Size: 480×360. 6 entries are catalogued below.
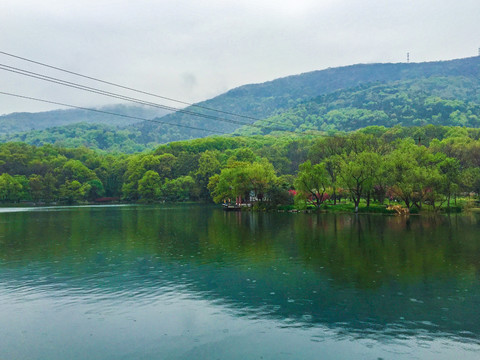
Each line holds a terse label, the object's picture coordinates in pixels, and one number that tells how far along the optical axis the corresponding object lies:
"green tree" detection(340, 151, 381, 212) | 86.00
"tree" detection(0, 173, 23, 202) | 156.75
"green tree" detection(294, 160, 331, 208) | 93.11
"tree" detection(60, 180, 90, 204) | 170.74
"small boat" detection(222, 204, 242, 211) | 111.25
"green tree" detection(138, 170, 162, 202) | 168.25
